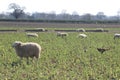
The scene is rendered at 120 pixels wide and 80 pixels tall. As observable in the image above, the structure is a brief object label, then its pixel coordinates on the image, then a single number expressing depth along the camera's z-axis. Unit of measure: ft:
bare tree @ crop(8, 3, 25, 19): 374.02
